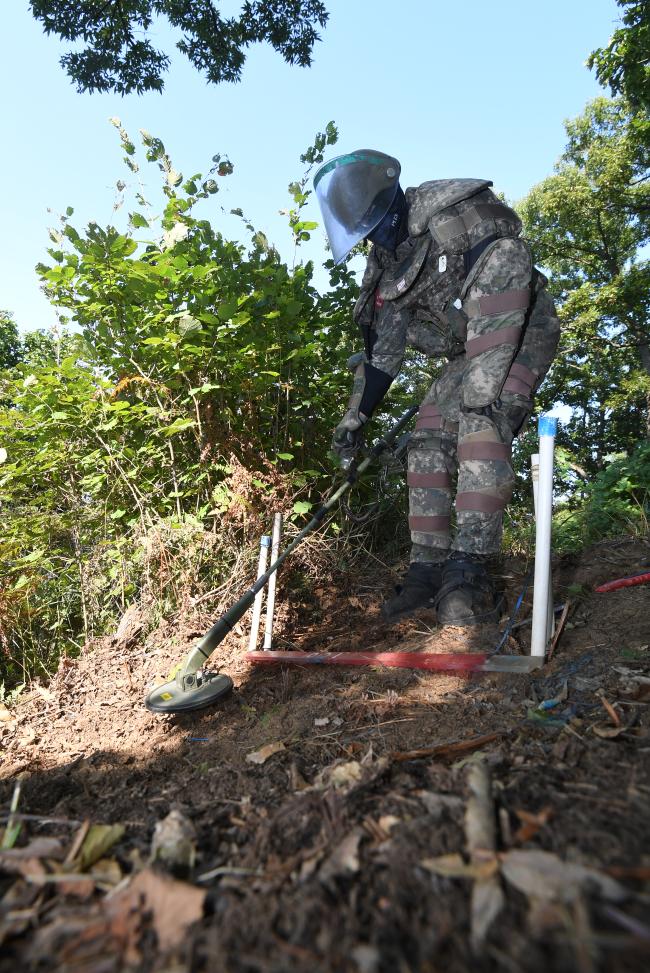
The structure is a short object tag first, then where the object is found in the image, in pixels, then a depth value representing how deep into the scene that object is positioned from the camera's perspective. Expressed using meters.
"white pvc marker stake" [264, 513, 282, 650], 2.75
